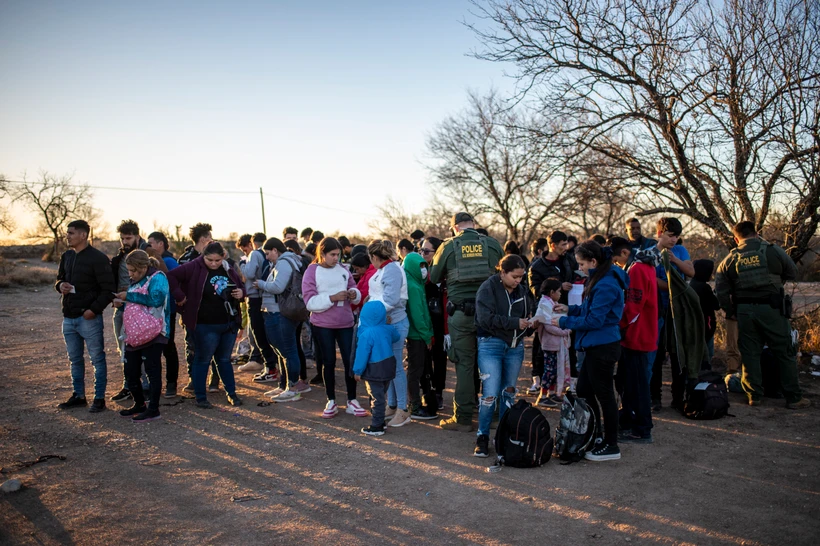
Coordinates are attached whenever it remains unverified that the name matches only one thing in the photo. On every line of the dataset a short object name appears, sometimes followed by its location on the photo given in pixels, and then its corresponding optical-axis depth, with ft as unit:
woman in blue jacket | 17.04
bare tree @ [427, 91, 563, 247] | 74.90
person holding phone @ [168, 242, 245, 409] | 22.68
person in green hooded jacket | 21.70
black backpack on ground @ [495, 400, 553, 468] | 16.75
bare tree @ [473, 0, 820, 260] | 26.99
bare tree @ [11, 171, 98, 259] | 144.03
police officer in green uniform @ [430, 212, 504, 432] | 20.07
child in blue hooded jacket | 19.83
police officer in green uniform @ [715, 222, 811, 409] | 22.63
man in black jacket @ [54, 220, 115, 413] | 22.17
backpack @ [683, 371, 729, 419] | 21.21
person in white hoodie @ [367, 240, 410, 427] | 20.76
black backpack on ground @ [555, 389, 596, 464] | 17.30
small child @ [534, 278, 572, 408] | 23.71
